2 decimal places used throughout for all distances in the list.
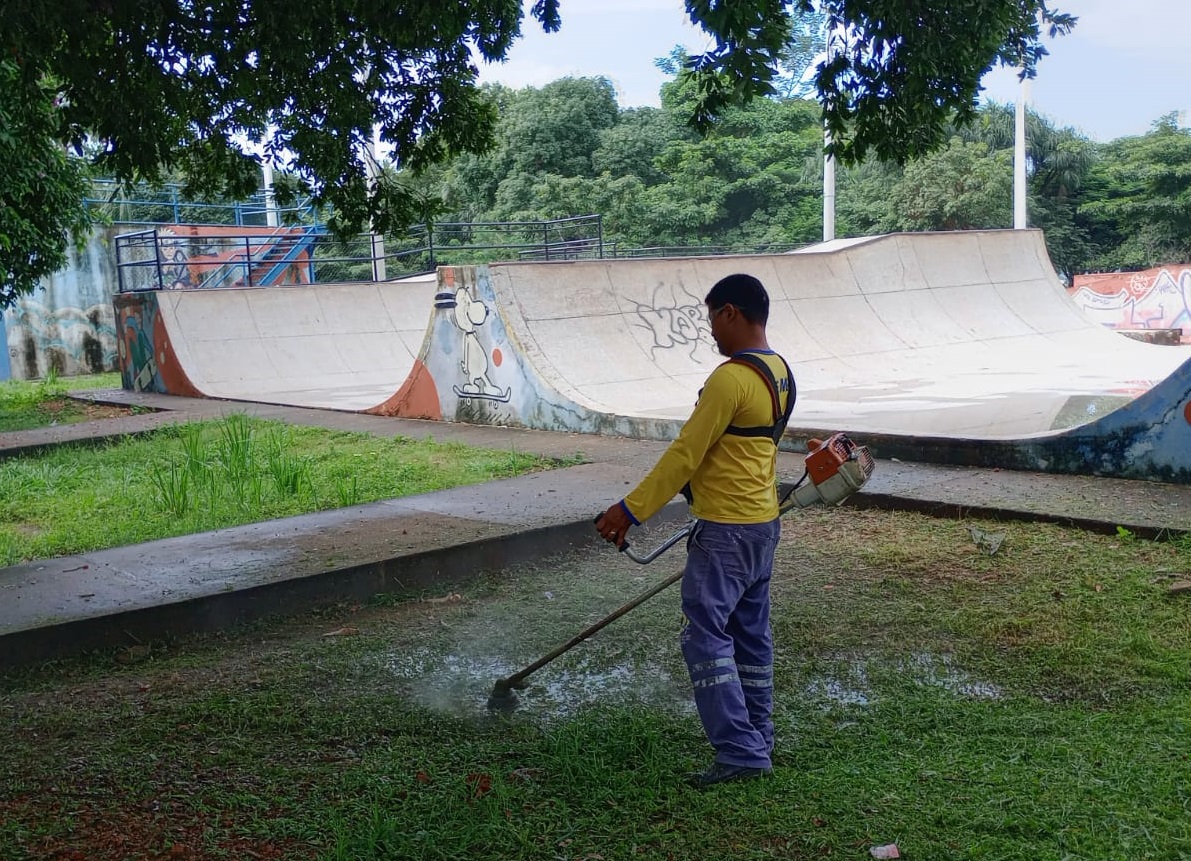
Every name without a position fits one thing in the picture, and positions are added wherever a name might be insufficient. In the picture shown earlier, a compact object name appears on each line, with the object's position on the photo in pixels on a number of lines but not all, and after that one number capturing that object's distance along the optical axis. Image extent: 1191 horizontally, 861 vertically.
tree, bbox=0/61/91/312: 11.30
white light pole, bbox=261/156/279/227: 28.24
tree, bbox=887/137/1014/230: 34.47
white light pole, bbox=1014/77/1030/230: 27.83
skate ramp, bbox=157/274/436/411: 17.11
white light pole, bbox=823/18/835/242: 25.14
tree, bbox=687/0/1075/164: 4.84
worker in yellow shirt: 3.17
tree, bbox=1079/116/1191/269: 35.66
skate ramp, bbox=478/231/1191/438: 11.18
